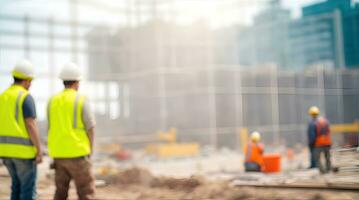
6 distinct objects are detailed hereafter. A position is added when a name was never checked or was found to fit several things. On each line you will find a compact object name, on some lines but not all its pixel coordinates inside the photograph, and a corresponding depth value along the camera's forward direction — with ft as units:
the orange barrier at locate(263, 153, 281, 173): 40.73
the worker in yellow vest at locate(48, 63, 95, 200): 14.66
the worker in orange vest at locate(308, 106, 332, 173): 39.81
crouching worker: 38.88
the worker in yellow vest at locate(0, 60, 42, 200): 15.02
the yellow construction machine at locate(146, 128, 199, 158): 68.54
